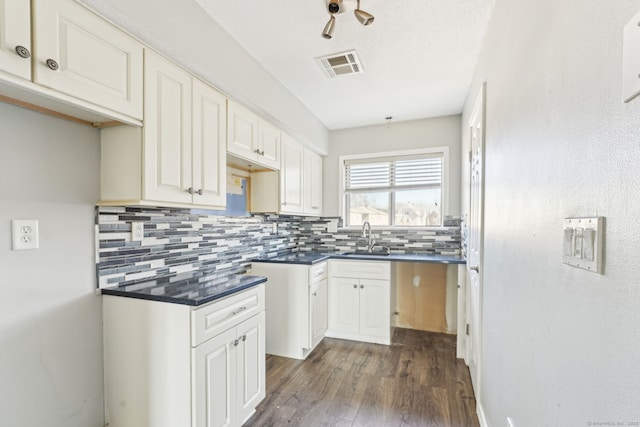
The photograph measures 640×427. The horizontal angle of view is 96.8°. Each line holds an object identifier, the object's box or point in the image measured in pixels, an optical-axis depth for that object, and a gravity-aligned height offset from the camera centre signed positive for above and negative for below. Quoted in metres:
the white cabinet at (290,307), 2.64 -0.93
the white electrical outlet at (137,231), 1.69 -0.14
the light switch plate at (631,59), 0.46 +0.25
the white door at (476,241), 1.82 -0.23
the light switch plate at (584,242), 0.57 -0.07
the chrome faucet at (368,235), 3.53 -0.33
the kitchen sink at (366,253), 3.43 -0.55
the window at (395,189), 3.46 +0.26
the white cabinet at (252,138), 2.06 +0.57
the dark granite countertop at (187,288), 1.44 -0.46
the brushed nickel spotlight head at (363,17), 1.44 +0.98
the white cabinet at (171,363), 1.40 -0.81
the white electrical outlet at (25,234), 1.21 -0.11
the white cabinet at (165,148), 1.44 +0.33
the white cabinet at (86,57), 1.04 +0.62
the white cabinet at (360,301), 2.94 -0.97
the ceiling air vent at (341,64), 2.14 +1.15
